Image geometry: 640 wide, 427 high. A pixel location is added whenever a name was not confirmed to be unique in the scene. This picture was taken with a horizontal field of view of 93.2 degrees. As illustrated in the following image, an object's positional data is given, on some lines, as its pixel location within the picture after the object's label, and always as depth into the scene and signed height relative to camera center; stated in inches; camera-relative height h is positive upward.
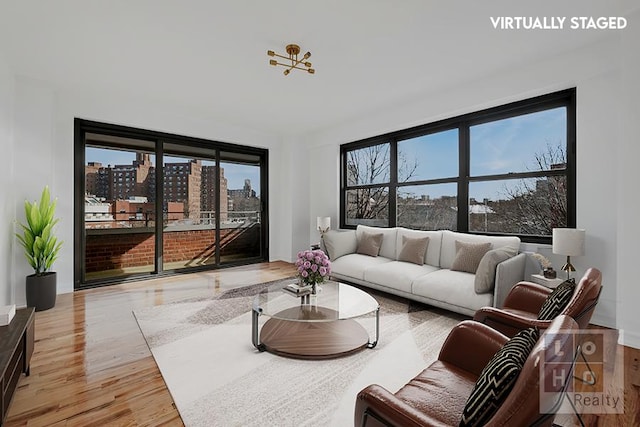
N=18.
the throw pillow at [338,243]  183.9 -19.1
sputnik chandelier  117.1 +63.6
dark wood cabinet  62.4 -32.3
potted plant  135.1 -17.2
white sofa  115.3 -27.3
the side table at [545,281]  119.3 -27.4
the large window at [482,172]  136.3 +21.9
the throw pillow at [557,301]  67.1 -20.3
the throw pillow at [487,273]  114.3 -22.9
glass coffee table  96.0 -41.8
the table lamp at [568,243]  112.6 -11.4
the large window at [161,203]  185.5 +6.5
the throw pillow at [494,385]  34.9 -20.5
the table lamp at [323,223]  221.0 -7.9
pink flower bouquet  112.2 -20.1
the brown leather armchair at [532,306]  61.0 -25.1
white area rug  70.2 -45.4
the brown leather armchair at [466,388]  29.4 -26.4
